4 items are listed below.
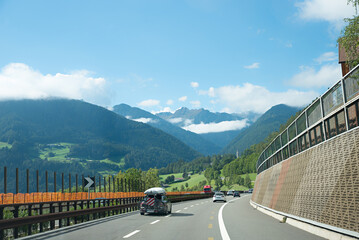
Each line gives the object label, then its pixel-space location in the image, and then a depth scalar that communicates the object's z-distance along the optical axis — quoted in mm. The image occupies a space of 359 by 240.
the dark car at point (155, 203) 22781
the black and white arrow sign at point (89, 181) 25703
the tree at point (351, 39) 18562
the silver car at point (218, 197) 47306
